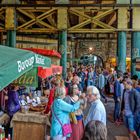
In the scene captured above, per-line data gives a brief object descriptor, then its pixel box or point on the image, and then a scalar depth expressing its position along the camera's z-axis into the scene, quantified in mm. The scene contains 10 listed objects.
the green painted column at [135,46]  7734
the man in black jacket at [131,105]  3719
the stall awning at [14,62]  1901
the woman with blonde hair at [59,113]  2899
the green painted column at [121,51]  7742
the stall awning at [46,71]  4376
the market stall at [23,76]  1979
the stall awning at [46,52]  5135
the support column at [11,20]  7855
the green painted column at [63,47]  7855
